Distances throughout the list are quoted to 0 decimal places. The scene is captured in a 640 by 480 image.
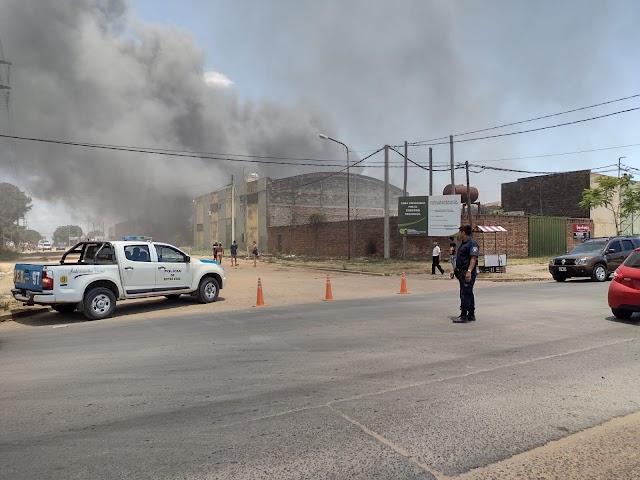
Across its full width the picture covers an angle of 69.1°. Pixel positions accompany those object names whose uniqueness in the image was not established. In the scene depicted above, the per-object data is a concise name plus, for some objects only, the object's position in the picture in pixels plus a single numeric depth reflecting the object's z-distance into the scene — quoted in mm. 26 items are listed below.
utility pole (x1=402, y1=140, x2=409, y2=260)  29406
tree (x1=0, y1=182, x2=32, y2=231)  74812
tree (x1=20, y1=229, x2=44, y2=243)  116894
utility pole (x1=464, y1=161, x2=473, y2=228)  27141
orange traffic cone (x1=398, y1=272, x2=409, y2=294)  13969
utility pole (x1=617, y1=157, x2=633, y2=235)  38538
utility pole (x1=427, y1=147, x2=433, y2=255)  29203
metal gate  31422
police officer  7742
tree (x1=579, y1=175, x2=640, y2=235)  30328
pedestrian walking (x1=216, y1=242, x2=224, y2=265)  27116
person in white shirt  20922
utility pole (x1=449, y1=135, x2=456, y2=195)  27484
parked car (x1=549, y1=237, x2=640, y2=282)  15555
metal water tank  36812
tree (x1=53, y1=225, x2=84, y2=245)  160250
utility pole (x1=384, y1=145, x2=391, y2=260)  29359
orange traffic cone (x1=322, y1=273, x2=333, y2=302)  12463
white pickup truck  9273
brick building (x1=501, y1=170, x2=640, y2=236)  38281
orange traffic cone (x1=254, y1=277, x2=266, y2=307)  11328
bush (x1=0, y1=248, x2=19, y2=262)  44019
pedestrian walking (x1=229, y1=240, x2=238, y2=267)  30066
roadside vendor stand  20481
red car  7520
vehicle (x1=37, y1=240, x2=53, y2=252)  71362
